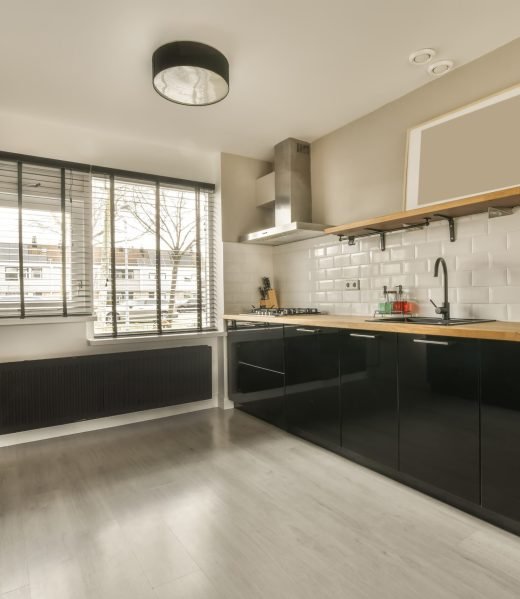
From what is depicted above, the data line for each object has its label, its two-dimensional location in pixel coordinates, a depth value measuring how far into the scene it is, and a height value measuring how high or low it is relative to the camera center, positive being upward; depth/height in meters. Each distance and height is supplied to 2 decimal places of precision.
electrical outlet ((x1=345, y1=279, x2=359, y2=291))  3.49 +0.09
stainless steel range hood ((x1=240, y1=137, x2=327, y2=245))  3.93 +1.08
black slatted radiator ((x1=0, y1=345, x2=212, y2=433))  3.13 -0.75
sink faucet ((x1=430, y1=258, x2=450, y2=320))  2.62 -0.02
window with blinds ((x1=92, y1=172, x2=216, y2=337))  3.69 +0.42
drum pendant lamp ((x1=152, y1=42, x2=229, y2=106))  2.40 +1.39
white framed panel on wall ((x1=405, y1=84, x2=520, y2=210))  2.45 +0.94
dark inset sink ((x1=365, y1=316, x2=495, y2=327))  2.41 -0.17
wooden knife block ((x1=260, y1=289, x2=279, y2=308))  4.33 -0.04
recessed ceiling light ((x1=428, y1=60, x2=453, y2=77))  2.65 +1.53
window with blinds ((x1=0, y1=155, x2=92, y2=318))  3.24 +0.50
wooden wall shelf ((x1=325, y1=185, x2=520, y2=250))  2.26 +0.52
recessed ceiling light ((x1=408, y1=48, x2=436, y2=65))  2.54 +1.54
